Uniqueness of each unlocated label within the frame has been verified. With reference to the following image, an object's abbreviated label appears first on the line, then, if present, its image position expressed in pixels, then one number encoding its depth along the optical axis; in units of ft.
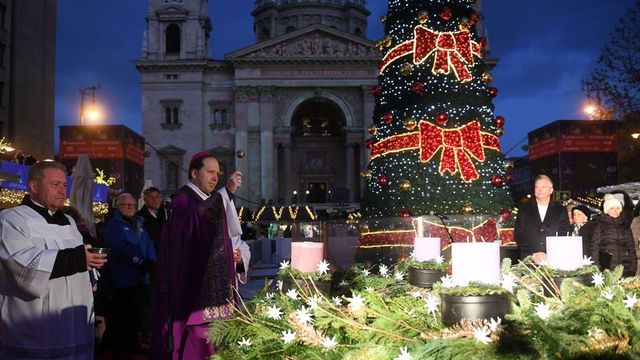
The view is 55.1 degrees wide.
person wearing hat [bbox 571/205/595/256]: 21.18
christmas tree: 32.53
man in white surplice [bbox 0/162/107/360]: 11.85
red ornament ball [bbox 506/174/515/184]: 33.22
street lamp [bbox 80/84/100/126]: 103.86
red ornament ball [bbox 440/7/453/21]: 32.14
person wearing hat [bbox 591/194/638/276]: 20.30
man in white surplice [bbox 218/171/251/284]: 13.67
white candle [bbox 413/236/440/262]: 10.09
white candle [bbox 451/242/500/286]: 5.98
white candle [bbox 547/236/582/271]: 7.88
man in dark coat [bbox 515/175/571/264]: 17.76
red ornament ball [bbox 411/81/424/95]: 32.89
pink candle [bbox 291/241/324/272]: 9.27
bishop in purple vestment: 12.34
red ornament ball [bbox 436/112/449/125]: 31.65
